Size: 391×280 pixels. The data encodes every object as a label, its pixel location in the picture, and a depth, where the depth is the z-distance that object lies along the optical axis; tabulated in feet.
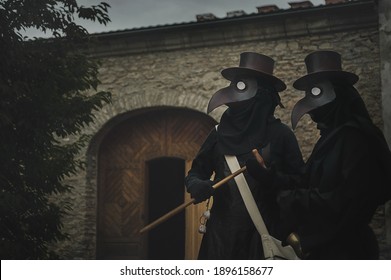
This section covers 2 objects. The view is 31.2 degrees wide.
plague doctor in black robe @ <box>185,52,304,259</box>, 12.69
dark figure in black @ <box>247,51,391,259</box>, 11.82
